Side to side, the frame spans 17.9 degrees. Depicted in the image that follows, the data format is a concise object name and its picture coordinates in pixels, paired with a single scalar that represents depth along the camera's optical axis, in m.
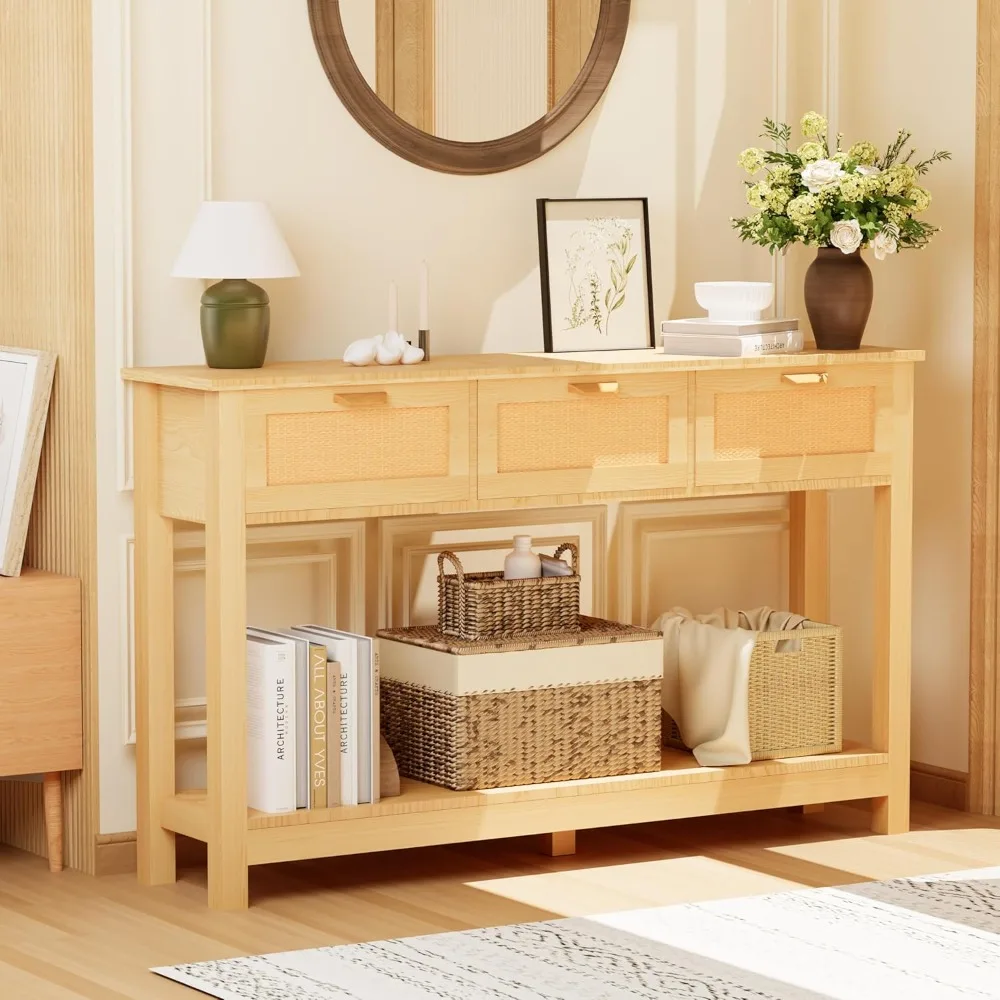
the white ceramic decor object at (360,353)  5.96
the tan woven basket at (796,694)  6.50
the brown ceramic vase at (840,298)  6.59
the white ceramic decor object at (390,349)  5.98
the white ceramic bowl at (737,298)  6.54
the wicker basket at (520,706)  6.01
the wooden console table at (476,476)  5.62
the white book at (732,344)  6.30
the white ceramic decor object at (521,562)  6.29
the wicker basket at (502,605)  6.15
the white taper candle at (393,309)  6.17
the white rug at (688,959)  4.89
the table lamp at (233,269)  5.82
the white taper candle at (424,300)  6.20
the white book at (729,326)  6.34
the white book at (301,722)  5.78
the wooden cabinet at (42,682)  5.96
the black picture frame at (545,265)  6.61
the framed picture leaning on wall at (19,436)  6.06
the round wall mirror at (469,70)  6.37
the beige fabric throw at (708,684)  6.41
